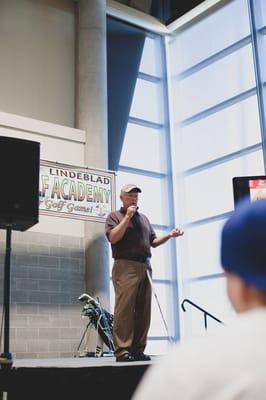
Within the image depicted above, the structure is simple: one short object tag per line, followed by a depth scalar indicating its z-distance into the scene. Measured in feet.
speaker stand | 9.30
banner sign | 19.06
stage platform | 8.41
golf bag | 19.03
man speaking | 10.92
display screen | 11.03
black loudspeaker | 11.93
